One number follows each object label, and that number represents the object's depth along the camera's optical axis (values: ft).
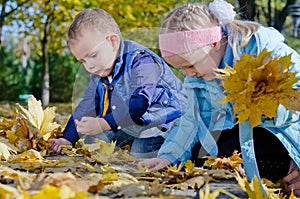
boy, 9.09
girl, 6.94
